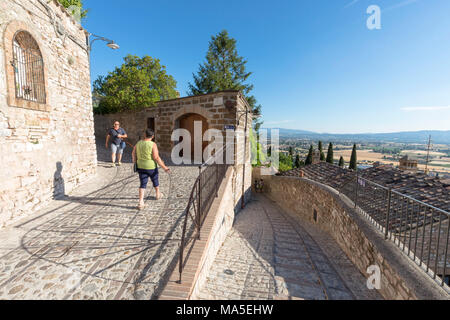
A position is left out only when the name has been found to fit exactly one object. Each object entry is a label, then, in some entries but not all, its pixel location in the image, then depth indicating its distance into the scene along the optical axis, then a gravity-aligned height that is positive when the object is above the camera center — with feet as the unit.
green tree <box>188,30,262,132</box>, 72.33 +26.34
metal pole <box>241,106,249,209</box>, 29.55 -5.06
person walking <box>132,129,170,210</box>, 12.80 -1.31
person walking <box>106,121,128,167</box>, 21.99 -0.29
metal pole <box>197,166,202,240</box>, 10.75 -4.03
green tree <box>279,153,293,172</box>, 89.52 -9.99
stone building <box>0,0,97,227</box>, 11.62 +2.40
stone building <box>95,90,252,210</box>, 24.53 +2.69
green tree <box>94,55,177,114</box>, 44.06 +10.83
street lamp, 21.31 +10.57
